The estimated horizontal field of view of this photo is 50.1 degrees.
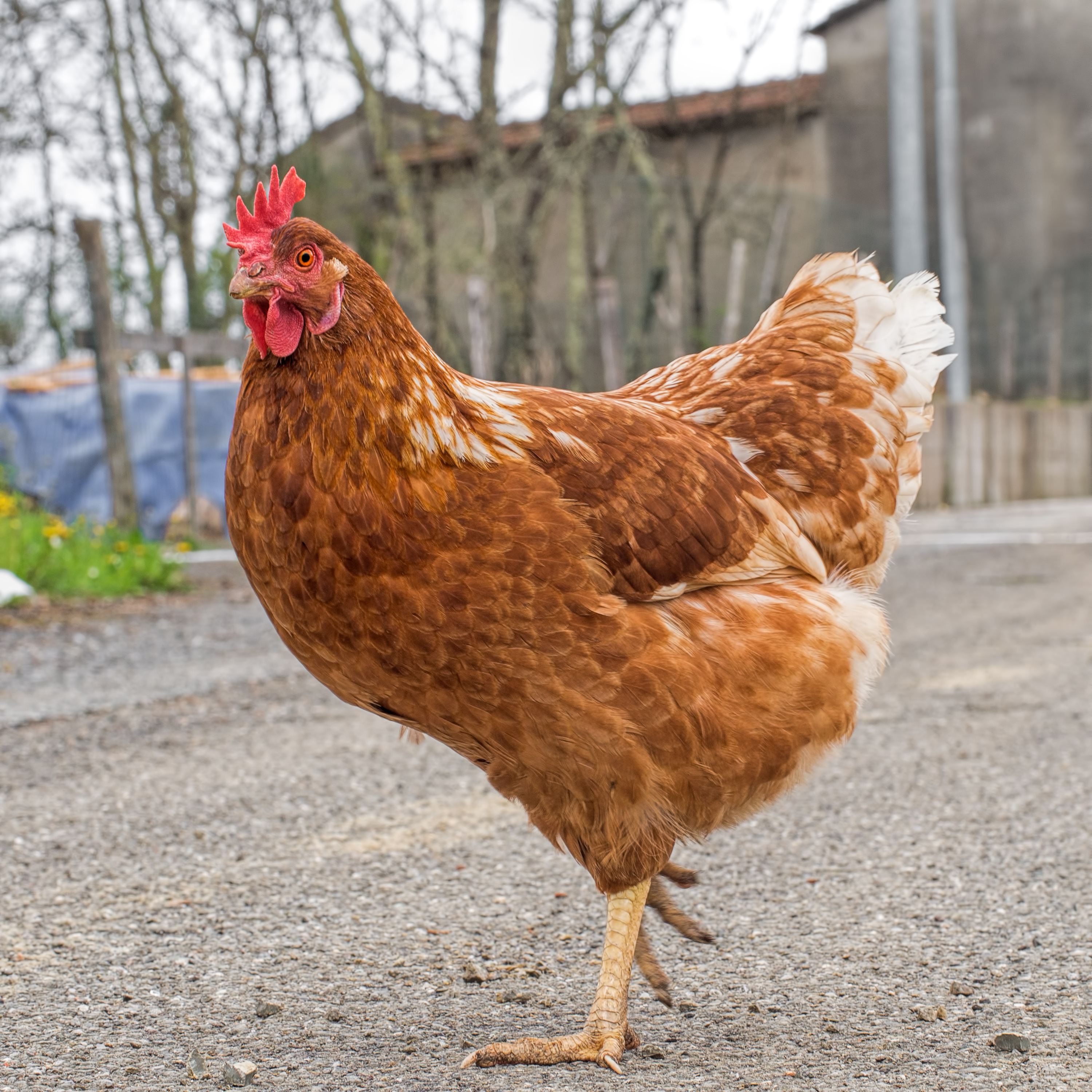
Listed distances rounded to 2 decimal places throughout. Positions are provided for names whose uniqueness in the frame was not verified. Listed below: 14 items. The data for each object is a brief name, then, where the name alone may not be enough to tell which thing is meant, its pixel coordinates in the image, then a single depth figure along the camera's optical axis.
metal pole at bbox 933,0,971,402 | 16.58
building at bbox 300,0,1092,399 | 15.88
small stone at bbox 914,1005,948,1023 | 2.32
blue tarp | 11.94
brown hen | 2.05
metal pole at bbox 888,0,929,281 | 15.19
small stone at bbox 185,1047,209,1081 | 2.12
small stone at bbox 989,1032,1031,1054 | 2.17
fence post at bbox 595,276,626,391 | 12.46
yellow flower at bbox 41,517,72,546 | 8.12
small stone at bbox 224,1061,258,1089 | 2.11
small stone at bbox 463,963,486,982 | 2.58
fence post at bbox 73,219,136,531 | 9.30
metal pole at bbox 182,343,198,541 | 10.95
